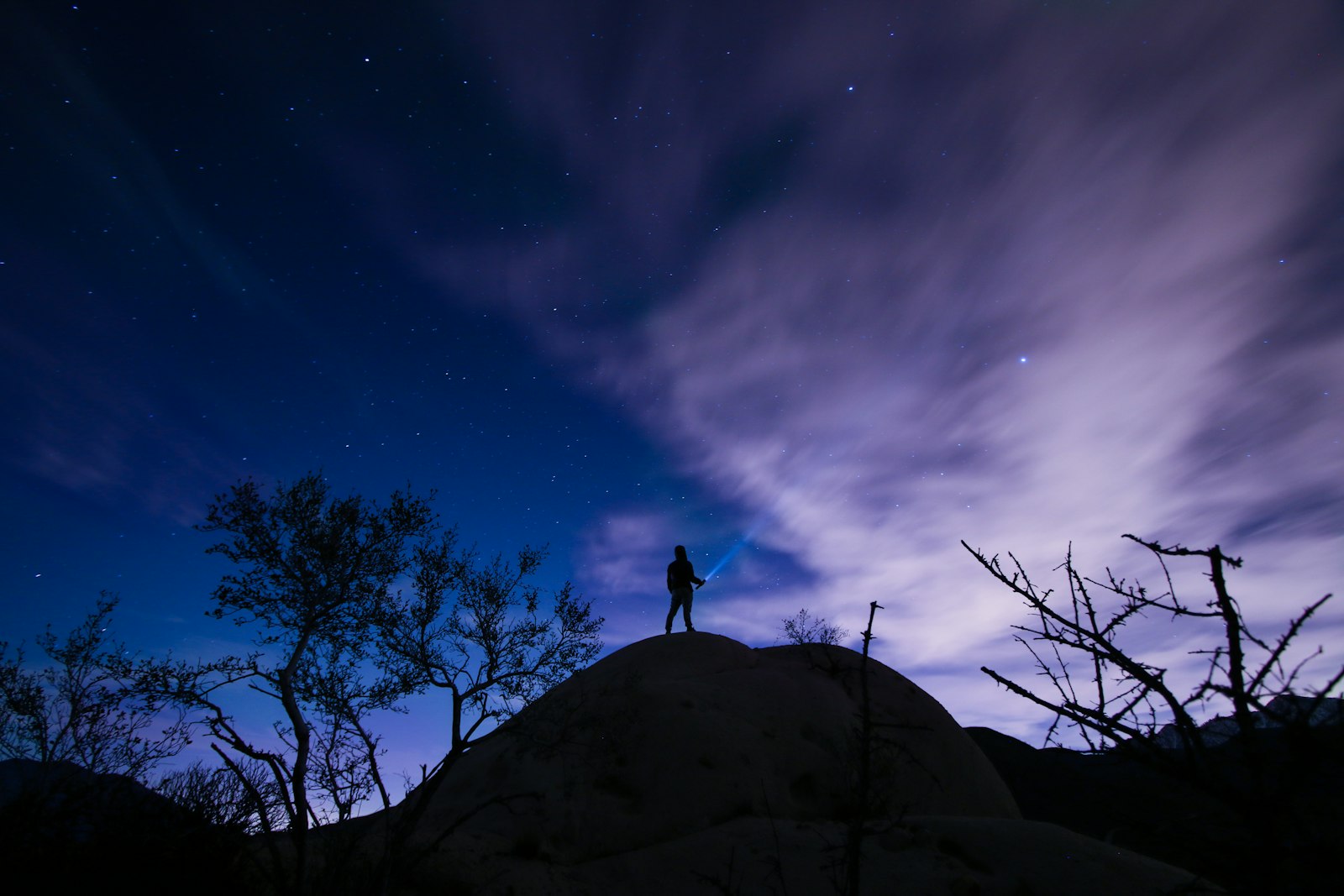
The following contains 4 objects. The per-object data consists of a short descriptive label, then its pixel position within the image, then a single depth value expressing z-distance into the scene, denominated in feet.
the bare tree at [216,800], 31.24
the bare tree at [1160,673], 7.73
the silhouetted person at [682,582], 75.00
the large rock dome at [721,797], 37.73
